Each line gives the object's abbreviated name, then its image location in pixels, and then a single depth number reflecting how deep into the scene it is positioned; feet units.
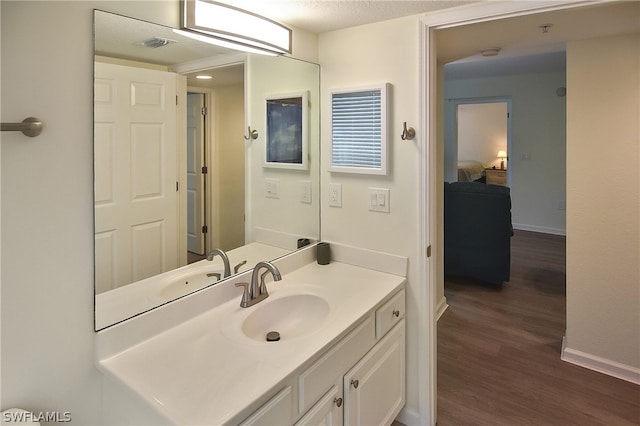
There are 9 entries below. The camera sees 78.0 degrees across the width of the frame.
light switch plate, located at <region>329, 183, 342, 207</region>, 7.20
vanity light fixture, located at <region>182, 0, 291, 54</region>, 4.72
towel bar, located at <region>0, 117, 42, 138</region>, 3.28
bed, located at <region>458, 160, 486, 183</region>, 25.59
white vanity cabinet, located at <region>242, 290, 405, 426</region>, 4.09
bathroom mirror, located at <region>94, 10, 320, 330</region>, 4.13
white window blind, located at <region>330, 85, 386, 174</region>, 6.55
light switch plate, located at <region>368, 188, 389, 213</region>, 6.67
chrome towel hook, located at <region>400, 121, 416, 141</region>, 6.22
